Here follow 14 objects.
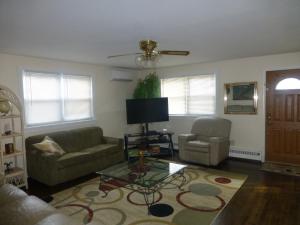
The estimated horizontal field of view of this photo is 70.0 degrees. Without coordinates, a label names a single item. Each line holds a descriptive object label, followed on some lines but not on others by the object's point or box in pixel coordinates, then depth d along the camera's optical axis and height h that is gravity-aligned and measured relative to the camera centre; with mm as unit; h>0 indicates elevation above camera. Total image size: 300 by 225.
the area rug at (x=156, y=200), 2658 -1393
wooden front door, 4395 -310
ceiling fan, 2678 +655
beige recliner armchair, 4496 -857
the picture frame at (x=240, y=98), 4812 +112
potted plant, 5805 +484
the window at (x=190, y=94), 5457 +273
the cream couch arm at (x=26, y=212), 1774 -926
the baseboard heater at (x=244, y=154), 4829 -1188
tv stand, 5289 -933
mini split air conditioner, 5625 +828
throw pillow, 3789 -699
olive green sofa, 3629 -915
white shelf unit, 3439 -627
